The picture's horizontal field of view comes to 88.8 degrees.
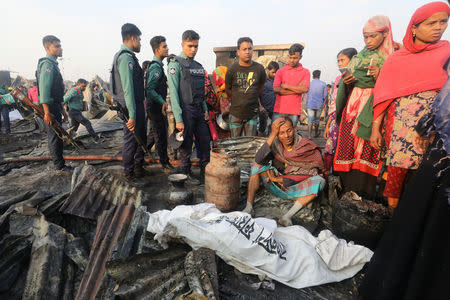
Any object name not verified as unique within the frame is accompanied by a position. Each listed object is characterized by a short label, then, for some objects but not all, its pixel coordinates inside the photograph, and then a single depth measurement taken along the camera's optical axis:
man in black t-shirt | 4.38
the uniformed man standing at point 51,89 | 4.12
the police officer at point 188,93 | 3.87
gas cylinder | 3.17
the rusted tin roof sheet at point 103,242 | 1.79
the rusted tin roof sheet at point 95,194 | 2.81
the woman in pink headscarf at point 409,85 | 1.89
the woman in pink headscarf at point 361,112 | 2.56
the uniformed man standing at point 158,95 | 4.49
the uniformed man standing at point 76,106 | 7.39
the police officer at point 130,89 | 3.68
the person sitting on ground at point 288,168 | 3.20
